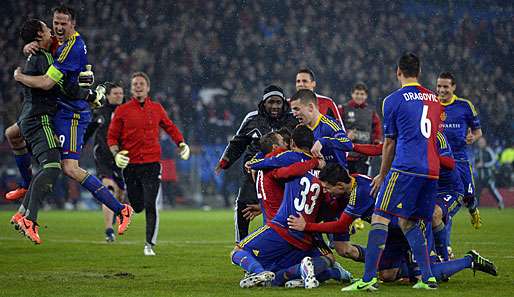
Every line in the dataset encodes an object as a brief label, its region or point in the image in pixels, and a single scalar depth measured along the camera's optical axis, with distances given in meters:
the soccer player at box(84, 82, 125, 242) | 29.28
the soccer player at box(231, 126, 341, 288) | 16.00
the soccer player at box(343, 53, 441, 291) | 15.26
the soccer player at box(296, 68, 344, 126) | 21.59
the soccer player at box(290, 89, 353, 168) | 17.05
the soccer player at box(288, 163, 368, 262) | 15.58
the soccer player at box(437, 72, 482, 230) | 22.52
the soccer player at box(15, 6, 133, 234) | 19.41
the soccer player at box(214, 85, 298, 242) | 19.97
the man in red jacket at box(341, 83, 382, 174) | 31.70
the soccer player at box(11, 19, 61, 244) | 19.56
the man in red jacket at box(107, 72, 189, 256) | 24.33
